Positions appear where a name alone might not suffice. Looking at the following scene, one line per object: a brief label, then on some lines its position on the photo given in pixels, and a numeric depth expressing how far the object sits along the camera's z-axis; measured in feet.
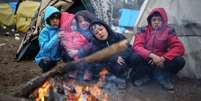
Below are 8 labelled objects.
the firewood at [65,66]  11.11
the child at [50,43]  13.42
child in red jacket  12.94
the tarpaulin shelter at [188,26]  14.37
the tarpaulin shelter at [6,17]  24.13
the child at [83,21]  13.48
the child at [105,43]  12.97
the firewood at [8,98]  10.38
